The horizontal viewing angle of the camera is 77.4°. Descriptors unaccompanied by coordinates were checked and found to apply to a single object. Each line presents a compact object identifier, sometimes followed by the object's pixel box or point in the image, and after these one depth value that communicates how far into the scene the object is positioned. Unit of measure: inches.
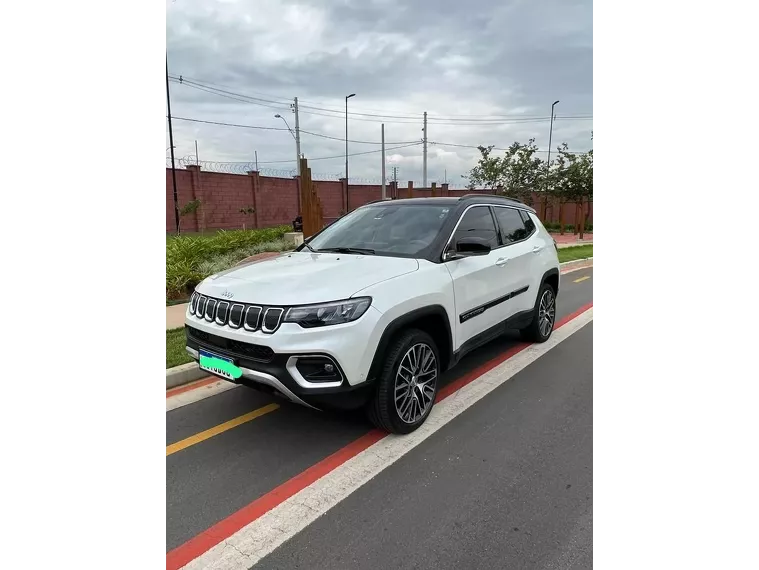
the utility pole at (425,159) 1763.8
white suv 113.2
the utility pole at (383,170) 1358.0
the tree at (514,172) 983.0
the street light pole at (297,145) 1368.5
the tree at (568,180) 862.5
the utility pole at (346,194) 1412.4
